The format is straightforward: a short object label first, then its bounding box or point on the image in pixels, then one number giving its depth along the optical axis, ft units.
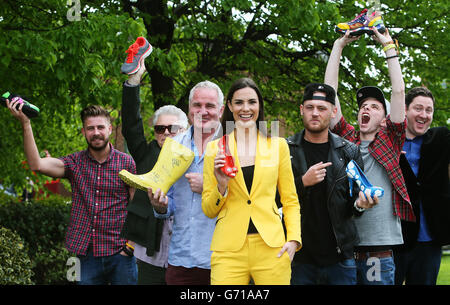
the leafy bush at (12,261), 17.97
